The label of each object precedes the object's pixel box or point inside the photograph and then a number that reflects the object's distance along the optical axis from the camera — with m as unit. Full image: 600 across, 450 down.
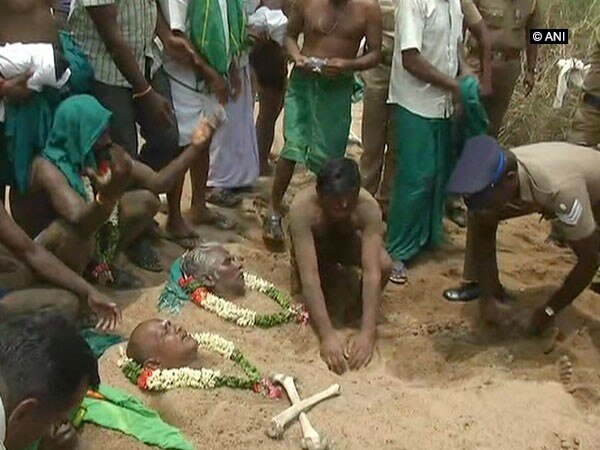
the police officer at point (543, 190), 4.38
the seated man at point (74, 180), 4.39
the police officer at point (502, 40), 6.08
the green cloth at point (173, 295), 4.90
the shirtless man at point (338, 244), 4.70
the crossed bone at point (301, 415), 3.92
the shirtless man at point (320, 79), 5.61
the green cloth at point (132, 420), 3.72
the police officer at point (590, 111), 5.97
